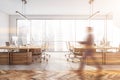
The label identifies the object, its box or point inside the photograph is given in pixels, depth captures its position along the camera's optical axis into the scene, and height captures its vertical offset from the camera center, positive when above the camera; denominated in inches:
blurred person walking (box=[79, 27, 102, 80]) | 107.0 -7.0
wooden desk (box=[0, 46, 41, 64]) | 160.5 -31.1
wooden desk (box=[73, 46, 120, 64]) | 162.0 -32.0
